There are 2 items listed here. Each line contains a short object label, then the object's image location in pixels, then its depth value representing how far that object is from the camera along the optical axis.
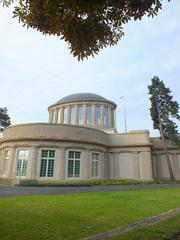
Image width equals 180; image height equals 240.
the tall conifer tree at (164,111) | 29.67
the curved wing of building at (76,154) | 23.53
